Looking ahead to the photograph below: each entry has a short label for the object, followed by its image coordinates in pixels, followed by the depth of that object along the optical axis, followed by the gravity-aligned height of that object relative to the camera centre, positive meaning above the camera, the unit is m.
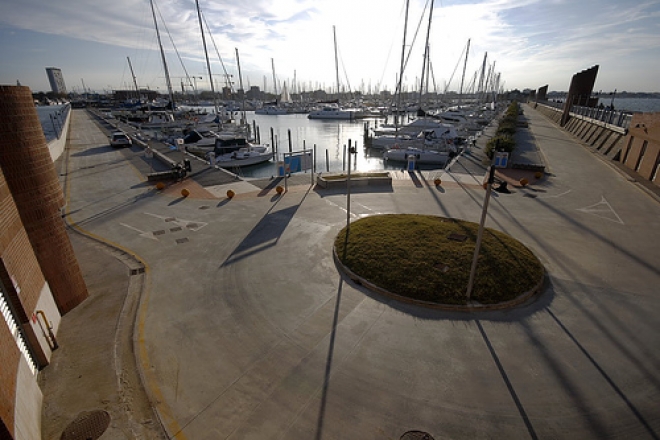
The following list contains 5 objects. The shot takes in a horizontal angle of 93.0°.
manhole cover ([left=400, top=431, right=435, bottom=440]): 5.83 -5.94
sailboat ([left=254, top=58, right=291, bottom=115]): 119.42 -5.17
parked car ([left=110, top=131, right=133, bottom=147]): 36.97 -4.82
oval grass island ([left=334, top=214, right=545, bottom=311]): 9.62 -5.53
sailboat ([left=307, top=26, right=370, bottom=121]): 98.19 -5.41
